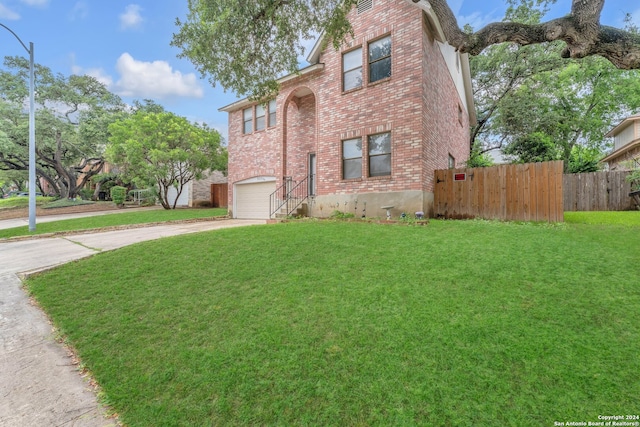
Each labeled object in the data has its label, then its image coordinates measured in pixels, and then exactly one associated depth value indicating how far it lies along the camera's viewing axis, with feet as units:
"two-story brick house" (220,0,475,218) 29.50
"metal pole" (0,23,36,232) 33.28
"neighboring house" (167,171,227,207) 70.64
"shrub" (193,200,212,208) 70.33
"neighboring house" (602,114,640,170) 59.88
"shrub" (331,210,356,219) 31.68
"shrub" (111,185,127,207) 67.82
